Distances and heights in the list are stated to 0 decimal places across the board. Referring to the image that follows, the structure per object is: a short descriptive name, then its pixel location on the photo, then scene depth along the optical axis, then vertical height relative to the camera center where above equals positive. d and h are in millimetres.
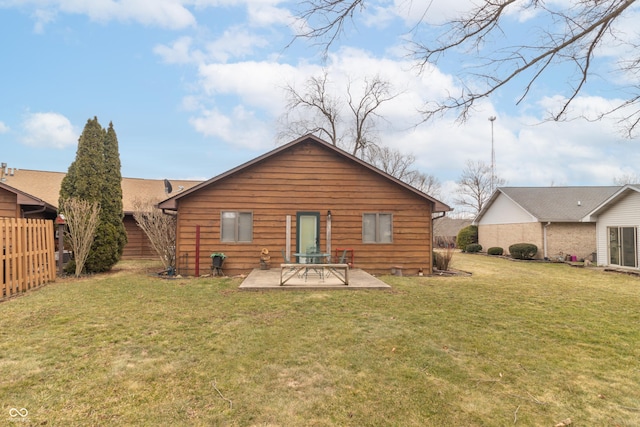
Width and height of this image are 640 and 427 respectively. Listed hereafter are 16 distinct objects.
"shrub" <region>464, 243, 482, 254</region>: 25609 -1460
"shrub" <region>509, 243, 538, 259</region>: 19156 -1225
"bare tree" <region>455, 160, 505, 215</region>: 39094 +5376
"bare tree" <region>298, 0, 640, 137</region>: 4086 +2395
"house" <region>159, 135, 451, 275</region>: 11141 +537
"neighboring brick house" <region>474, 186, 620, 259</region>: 18891 +623
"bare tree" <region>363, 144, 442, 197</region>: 33403 +6713
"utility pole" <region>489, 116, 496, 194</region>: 33406 +6616
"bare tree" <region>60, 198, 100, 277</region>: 10336 +42
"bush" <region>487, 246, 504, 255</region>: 22338 -1461
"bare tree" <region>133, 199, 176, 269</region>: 11766 -129
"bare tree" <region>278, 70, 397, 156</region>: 27156 +9535
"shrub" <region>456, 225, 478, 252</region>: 27453 -588
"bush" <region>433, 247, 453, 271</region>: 12820 -1232
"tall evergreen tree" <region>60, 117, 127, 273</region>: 11312 +1504
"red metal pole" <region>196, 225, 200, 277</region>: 10766 -630
